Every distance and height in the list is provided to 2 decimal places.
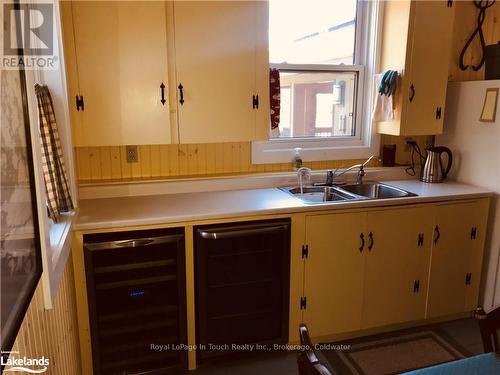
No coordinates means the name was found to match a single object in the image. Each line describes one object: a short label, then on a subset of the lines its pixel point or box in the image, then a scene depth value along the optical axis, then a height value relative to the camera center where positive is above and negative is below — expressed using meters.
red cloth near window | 2.76 +0.16
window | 2.87 +0.29
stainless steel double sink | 2.68 -0.52
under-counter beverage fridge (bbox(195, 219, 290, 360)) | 2.17 -0.93
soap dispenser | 2.89 -0.31
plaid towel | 1.76 -0.20
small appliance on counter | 2.95 -0.35
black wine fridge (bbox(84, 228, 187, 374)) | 2.02 -0.96
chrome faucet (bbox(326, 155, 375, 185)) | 2.86 -0.41
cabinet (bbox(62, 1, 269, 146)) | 2.14 +0.25
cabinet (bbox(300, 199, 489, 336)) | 2.39 -0.92
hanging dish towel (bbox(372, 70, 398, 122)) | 2.75 +0.14
